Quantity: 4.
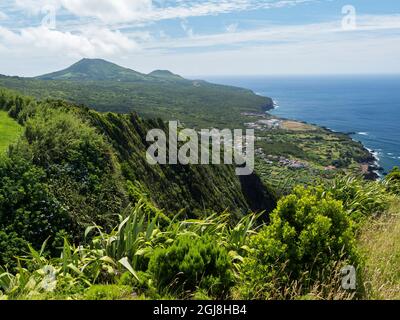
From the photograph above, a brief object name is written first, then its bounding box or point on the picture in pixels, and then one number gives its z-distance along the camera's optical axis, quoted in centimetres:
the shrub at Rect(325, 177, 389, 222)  909
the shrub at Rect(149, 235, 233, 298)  493
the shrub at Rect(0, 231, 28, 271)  881
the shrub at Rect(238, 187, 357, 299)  485
